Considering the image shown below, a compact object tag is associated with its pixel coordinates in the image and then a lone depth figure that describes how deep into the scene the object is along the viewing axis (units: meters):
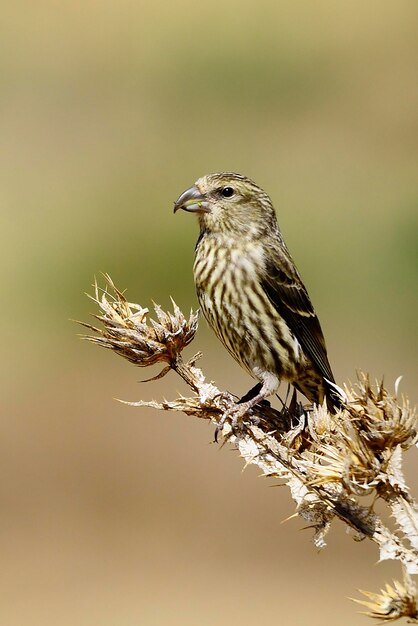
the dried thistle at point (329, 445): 5.29
